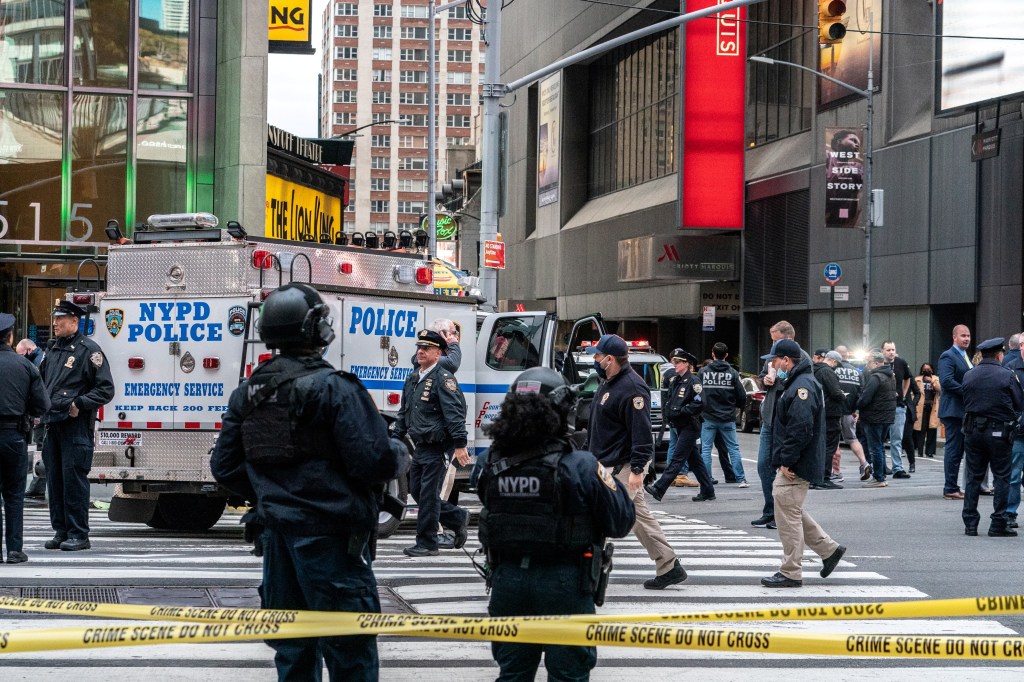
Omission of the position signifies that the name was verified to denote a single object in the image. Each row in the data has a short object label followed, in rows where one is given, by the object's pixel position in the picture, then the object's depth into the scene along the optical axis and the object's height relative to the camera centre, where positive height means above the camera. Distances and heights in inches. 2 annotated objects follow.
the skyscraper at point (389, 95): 5954.7 +990.9
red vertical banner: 1649.9 +245.6
